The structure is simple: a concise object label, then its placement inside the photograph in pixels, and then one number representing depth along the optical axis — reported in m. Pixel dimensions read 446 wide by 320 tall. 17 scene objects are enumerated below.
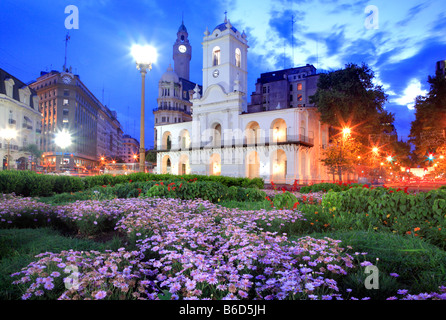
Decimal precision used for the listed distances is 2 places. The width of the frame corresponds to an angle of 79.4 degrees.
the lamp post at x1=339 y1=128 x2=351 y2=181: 29.64
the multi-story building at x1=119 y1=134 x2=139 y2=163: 184.62
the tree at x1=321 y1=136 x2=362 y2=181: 32.22
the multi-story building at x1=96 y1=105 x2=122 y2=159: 115.81
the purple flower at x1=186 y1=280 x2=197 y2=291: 2.27
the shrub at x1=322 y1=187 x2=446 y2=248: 5.22
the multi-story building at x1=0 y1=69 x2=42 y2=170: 39.41
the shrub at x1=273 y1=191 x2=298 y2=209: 7.77
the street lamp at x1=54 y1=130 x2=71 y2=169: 76.95
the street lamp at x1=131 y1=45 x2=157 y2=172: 16.81
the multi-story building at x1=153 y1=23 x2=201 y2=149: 76.56
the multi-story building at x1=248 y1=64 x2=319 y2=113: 64.56
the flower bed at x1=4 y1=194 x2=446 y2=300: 2.35
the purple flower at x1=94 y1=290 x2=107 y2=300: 2.08
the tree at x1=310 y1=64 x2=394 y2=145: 35.47
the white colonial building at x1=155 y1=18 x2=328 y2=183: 38.97
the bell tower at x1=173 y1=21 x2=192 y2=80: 94.38
